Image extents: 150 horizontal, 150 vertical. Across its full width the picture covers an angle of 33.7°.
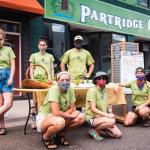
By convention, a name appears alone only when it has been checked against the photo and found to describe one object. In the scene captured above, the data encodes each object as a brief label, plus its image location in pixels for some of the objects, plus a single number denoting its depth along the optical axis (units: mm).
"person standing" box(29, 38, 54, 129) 4708
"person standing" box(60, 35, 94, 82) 5085
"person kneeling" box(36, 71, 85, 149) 3680
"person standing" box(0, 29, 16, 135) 4241
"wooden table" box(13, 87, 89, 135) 4158
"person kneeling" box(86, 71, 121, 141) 4170
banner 9320
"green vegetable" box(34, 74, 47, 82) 4644
